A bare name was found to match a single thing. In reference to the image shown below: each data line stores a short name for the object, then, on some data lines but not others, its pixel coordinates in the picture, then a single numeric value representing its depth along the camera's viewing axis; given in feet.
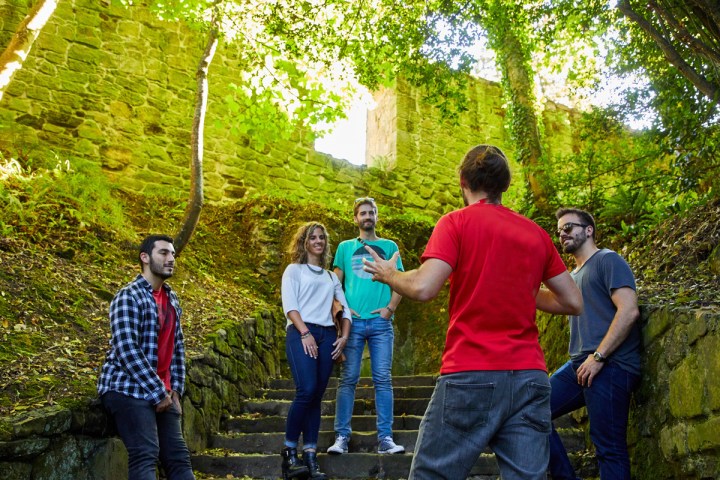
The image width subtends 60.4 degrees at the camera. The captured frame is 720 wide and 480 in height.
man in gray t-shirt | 10.61
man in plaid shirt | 10.58
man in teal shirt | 14.20
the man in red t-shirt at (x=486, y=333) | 6.60
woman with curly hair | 12.89
